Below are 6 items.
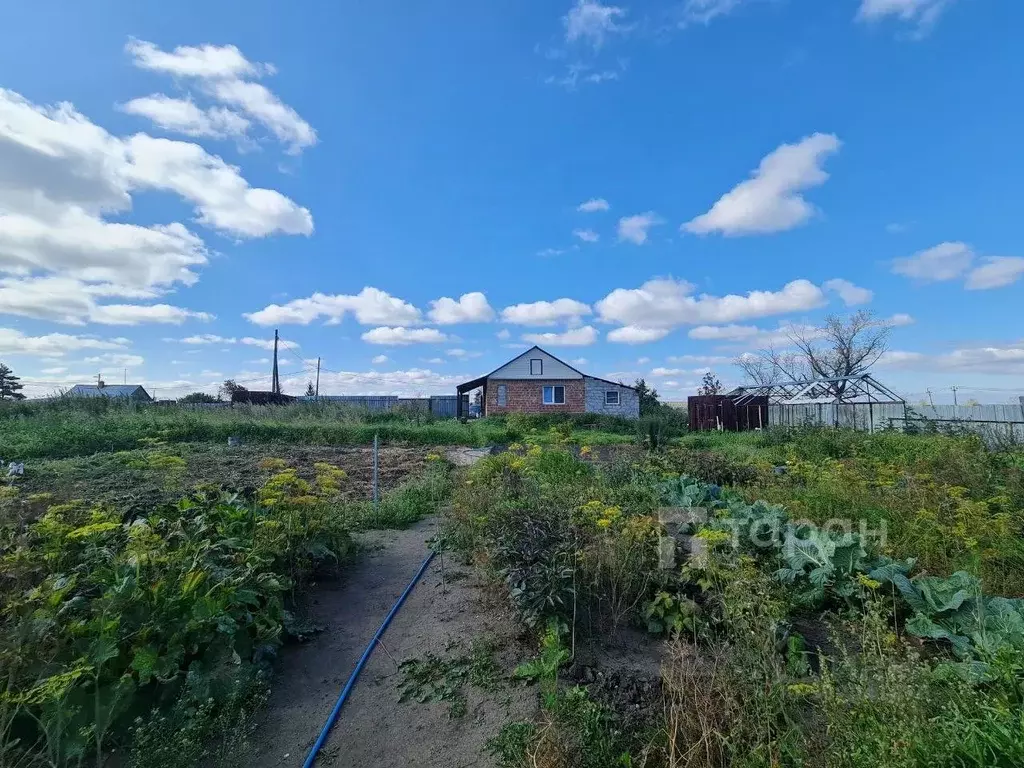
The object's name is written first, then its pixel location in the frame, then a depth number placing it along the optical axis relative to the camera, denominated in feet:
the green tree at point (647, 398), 95.78
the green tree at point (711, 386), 116.26
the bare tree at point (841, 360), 90.02
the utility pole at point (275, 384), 104.32
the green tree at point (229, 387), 124.45
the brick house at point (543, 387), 85.46
